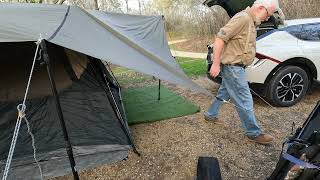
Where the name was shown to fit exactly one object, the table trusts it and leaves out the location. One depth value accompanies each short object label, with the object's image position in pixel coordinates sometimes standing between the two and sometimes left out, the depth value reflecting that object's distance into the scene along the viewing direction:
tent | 2.20
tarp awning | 1.90
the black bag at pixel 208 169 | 2.03
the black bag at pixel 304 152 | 1.39
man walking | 2.57
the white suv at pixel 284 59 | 3.52
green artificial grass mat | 3.60
